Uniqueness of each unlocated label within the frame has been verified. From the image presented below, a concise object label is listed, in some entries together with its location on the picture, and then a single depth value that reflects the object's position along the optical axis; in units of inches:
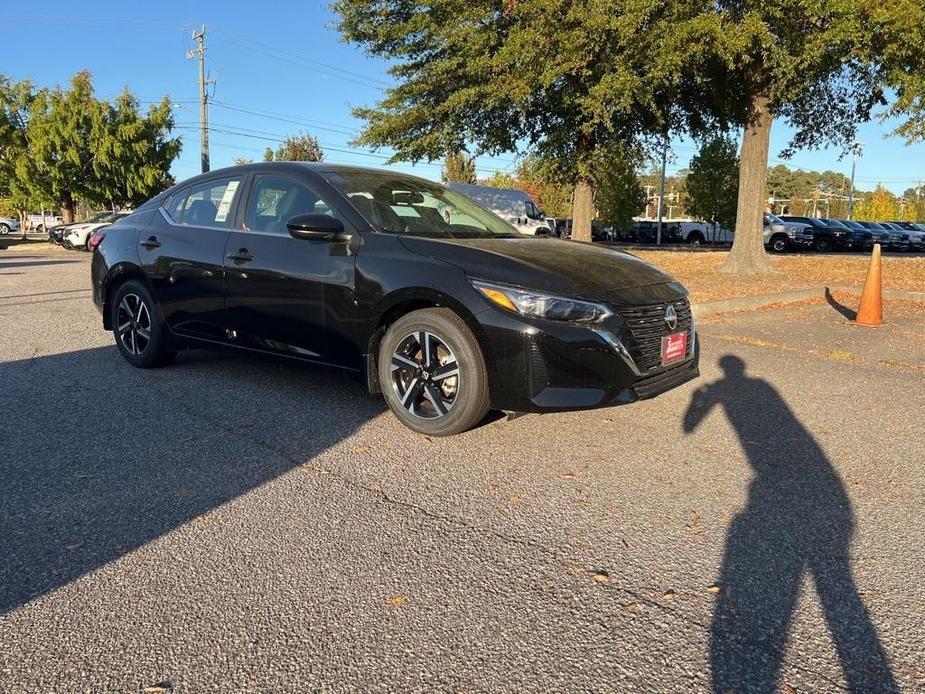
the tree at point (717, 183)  1653.5
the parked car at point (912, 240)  1587.1
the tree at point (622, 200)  1786.4
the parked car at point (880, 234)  1568.7
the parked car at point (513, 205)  1195.9
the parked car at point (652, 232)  1792.6
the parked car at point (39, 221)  2582.2
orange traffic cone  347.3
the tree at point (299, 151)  1980.8
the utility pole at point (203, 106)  1258.6
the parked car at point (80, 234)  1000.5
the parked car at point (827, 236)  1433.3
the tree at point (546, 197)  1059.1
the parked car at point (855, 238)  1465.3
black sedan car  149.8
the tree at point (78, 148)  1409.9
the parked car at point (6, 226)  2095.2
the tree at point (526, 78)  540.7
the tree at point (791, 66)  463.8
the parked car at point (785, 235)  1362.0
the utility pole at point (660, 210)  1745.2
